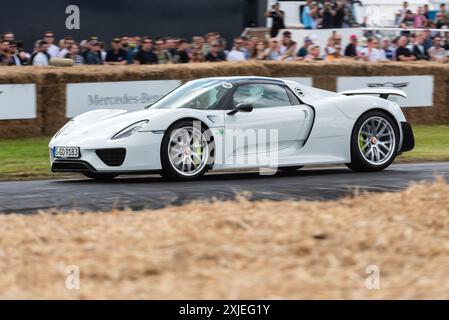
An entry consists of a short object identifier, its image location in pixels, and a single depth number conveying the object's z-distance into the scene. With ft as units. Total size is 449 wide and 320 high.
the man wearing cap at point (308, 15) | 75.72
